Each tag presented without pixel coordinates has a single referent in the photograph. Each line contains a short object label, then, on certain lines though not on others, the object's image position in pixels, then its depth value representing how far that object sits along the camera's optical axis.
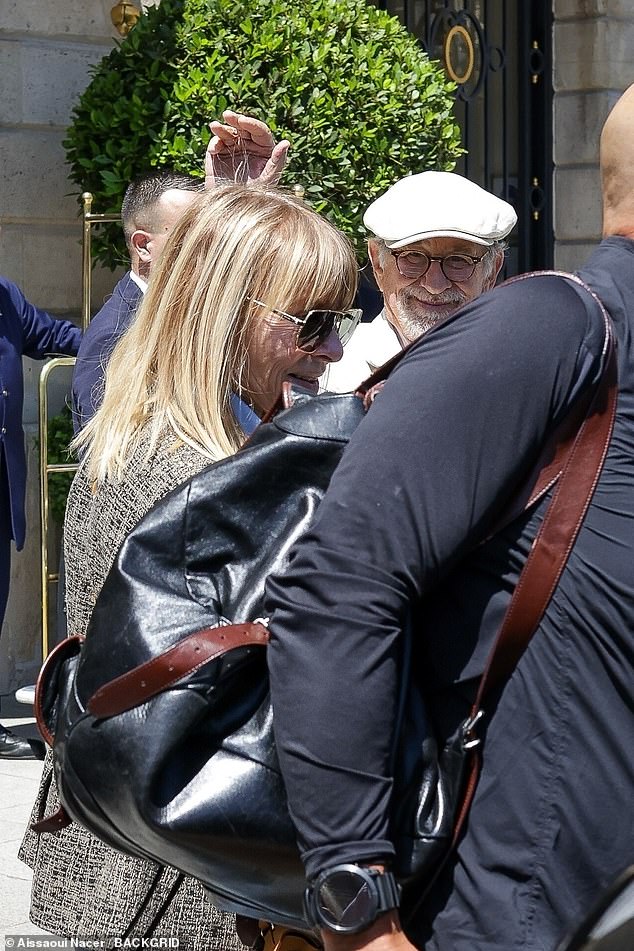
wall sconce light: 6.45
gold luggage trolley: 5.73
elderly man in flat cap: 3.75
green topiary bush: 5.54
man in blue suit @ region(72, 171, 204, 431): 4.36
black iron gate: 8.36
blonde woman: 2.03
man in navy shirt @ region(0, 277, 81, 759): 5.61
